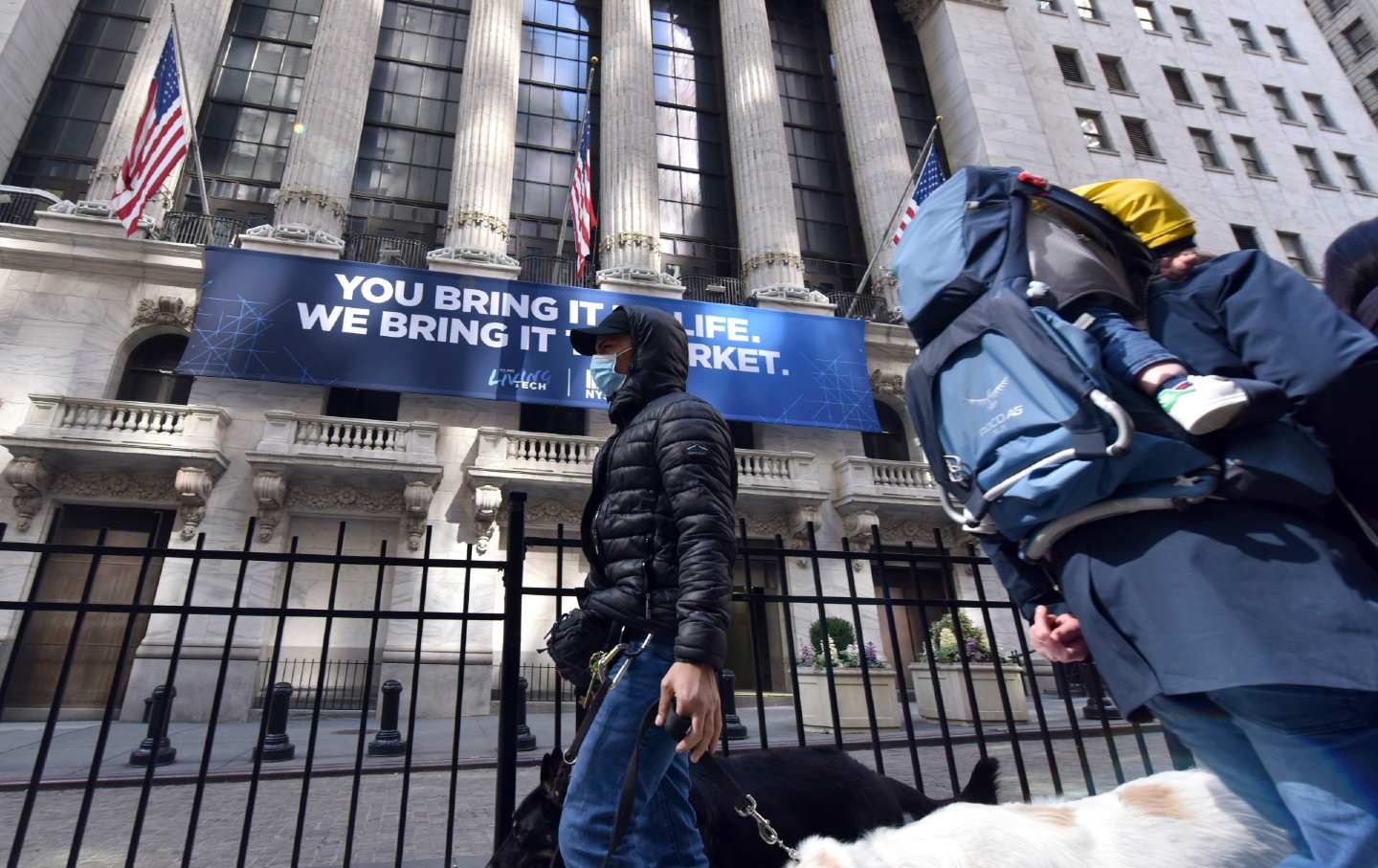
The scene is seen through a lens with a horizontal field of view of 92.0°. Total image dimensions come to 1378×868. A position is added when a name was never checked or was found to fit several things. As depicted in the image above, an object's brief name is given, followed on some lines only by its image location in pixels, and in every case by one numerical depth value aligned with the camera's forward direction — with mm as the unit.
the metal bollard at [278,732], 7102
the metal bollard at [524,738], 7094
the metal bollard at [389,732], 7332
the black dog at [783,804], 2076
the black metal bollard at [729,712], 4985
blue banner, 14062
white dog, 1468
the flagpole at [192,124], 13039
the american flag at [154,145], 12438
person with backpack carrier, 1132
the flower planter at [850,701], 9258
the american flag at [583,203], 14367
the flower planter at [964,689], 9422
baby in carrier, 1215
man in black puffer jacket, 1729
